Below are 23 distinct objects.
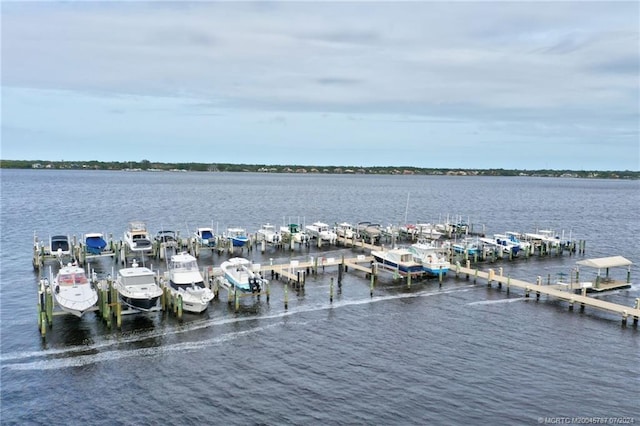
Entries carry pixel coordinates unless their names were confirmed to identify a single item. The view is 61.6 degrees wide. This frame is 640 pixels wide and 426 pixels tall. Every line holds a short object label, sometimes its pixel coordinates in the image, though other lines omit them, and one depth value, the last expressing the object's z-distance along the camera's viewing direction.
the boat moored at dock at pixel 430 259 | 48.94
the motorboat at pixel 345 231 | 67.94
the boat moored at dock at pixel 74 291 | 34.31
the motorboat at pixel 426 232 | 71.62
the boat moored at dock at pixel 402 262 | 48.96
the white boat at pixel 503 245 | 61.41
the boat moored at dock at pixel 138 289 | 35.91
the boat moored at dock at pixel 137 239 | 56.12
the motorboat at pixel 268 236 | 64.75
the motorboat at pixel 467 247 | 59.06
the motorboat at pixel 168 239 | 59.74
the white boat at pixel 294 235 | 65.56
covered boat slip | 43.09
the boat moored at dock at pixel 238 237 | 61.47
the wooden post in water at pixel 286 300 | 39.69
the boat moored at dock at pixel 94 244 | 55.09
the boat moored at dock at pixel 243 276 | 40.22
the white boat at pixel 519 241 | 63.06
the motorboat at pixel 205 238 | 60.72
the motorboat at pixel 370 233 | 68.38
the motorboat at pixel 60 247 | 53.41
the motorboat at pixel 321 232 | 66.75
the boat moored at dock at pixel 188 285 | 37.09
